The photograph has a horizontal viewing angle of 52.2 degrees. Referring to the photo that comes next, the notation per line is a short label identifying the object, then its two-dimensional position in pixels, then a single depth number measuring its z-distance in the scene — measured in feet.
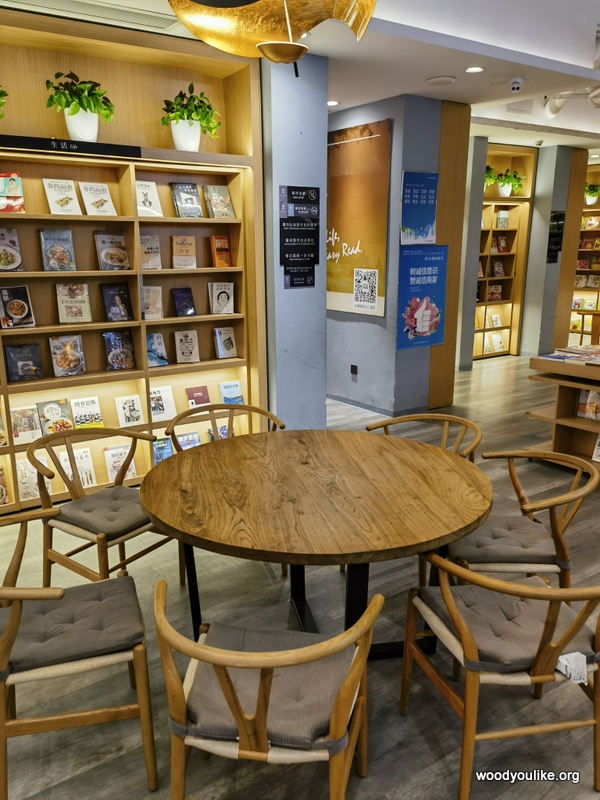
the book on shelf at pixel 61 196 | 11.71
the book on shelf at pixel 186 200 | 13.07
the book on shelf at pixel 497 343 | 28.35
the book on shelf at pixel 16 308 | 11.52
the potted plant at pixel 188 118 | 12.17
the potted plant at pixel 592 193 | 32.14
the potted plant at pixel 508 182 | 26.18
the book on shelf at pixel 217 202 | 13.43
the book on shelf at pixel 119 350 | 12.91
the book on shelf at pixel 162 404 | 13.52
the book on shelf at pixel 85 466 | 12.70
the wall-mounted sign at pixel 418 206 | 17.34
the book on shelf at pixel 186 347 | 13.80
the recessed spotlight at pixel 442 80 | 14.88
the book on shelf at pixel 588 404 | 13.85
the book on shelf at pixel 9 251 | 11.39
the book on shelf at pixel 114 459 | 13.07
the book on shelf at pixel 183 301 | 13.52
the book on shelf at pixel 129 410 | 13.19
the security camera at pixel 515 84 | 15.05
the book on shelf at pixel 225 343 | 14.23
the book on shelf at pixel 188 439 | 14.02
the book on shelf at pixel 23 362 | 11.85
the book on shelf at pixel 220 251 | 13.80
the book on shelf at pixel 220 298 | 13.92
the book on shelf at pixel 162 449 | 13.58
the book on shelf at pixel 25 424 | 12.05
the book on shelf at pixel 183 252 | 13.35
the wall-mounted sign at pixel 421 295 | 17.97
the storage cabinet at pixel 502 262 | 26.94
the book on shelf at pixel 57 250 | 11.84
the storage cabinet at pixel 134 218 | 11.41
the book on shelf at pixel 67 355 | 12.29
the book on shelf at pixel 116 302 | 12.65
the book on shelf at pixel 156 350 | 13.39
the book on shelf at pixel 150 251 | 12.96
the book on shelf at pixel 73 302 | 12.21
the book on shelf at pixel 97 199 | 12.02
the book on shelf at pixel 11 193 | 11.09
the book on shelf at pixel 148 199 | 12.51
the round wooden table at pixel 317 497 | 5.65
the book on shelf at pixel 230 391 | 14.39
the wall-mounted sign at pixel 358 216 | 17.72
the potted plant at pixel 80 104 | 10.98
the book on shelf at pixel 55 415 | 12.42
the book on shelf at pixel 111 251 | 12.42
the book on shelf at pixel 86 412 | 12.73
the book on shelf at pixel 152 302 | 13.09
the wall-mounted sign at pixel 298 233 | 13.33
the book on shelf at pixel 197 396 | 14.17
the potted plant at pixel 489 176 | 25.53
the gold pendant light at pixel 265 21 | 5.54
